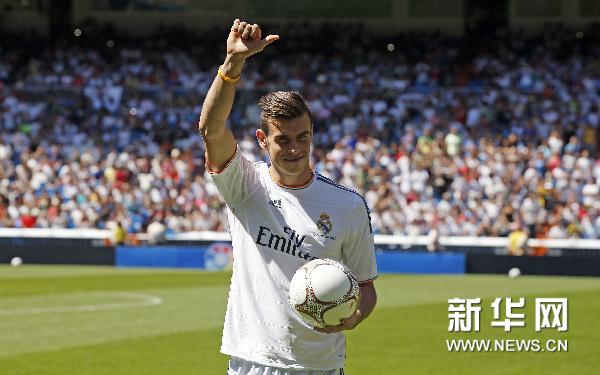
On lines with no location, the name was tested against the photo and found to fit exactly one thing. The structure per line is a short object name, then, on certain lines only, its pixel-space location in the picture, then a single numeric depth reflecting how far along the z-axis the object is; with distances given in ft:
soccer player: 17.51
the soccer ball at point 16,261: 100.68
